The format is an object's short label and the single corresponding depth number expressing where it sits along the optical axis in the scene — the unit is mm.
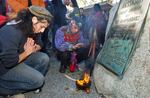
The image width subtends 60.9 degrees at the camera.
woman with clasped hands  1643
